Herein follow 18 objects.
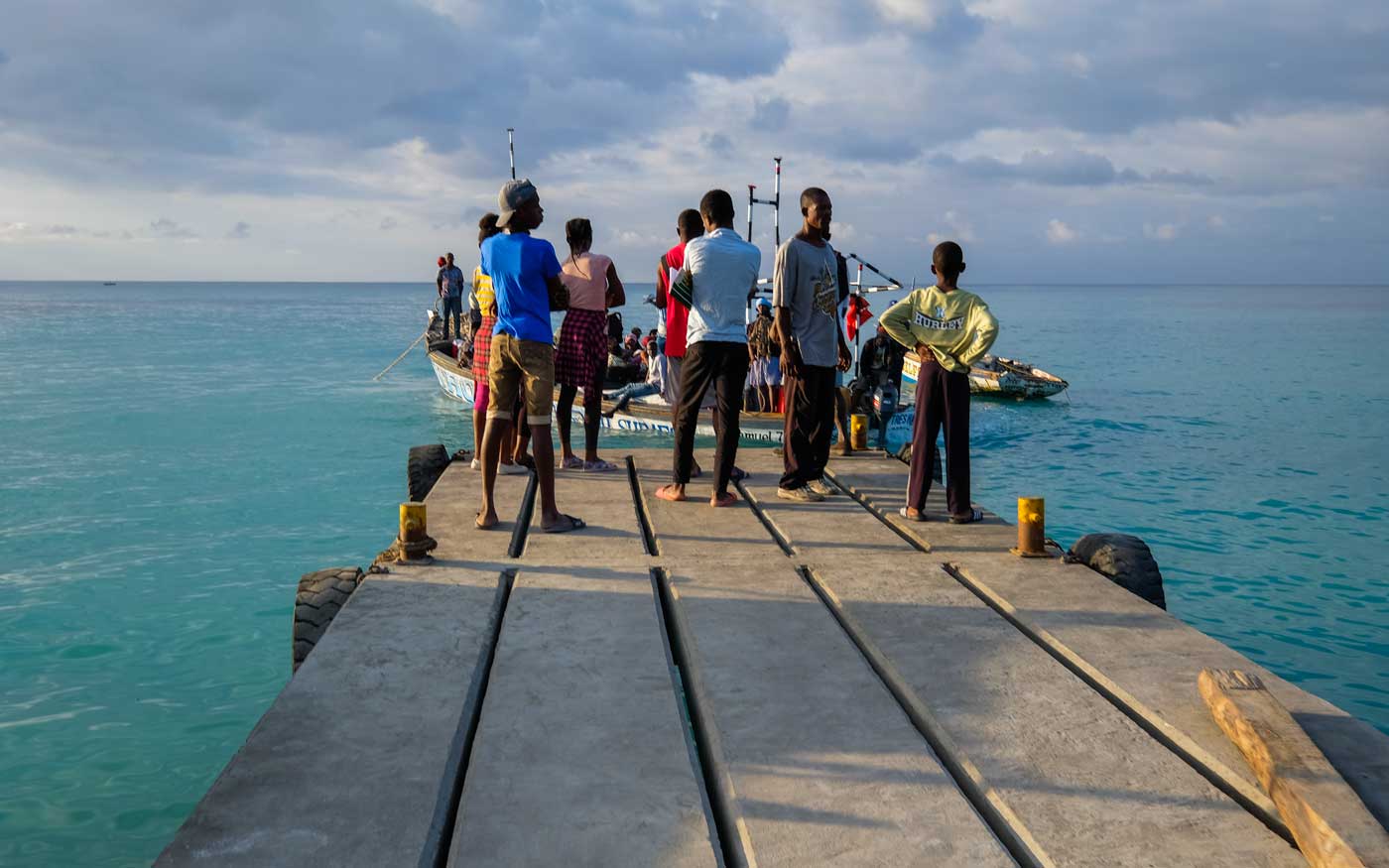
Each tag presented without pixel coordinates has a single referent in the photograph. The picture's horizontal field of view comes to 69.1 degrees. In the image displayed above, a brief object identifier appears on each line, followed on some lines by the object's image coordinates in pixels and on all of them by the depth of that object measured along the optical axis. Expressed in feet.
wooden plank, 8.75
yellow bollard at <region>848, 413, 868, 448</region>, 32.55
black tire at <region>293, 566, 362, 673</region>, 17.37
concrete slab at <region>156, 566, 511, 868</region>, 9.18
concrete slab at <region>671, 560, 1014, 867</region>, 9.35
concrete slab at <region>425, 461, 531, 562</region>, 19.31
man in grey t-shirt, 22.90
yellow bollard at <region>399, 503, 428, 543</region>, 18.07
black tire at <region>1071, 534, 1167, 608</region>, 18.44
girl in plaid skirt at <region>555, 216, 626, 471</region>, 27.12
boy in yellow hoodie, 22.25
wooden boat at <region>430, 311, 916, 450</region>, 53.72
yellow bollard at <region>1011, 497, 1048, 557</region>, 19.40
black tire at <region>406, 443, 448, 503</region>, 28.71
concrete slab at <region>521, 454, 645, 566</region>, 19.29
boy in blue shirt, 20.86
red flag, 56.70
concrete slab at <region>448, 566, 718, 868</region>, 9.27
